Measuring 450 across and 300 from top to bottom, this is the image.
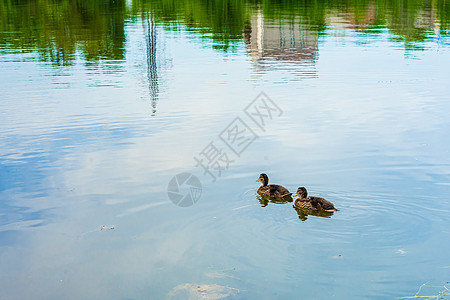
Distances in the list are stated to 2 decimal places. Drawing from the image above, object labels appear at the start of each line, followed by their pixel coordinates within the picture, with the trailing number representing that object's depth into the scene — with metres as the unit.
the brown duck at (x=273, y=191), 10.62
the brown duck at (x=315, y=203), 9.90
